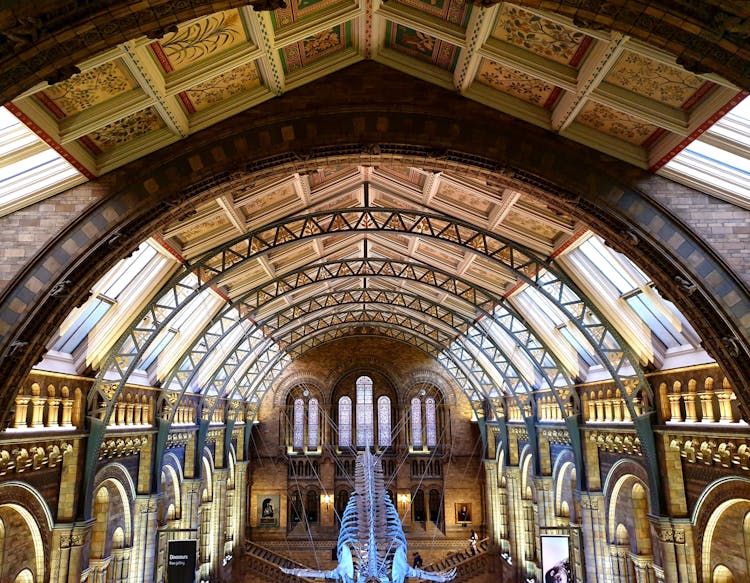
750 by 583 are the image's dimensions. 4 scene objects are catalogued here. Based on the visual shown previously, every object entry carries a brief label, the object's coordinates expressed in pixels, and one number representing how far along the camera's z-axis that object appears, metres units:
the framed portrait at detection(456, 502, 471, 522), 41.34
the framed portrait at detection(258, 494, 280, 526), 41.56
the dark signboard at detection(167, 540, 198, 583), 21.17
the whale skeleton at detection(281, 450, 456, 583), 23.30
